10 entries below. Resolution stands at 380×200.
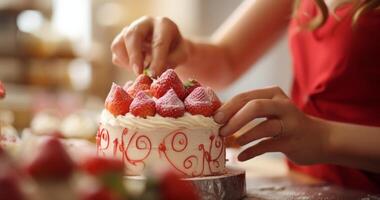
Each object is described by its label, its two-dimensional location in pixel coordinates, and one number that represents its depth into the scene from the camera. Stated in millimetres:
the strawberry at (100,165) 409
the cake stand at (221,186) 719
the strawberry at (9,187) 358
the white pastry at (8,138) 707
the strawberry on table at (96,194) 380
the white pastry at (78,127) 1242
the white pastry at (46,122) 1252
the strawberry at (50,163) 375
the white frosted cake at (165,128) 743
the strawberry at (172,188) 411
